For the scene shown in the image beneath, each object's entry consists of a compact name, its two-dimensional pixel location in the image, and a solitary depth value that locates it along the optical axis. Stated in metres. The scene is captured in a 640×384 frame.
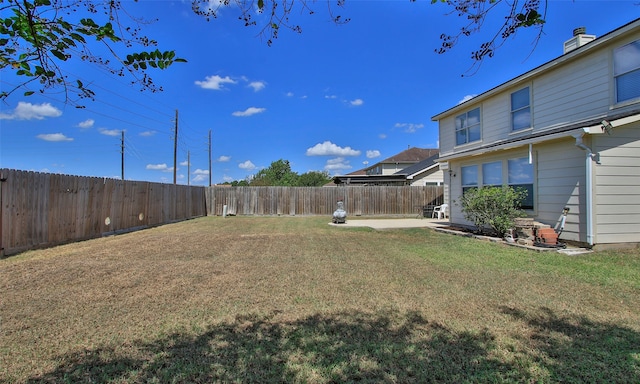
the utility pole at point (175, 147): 21.89
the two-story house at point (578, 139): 6.62
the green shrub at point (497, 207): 8.09
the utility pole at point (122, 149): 26.11
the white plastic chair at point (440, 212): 16.70
